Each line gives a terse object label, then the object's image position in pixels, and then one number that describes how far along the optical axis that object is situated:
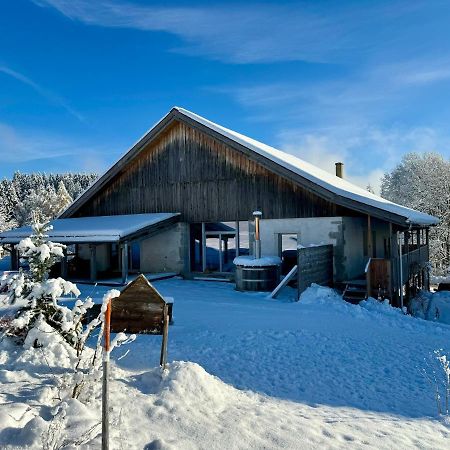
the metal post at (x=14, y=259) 20.68
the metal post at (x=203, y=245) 19.19
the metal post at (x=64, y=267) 17.92
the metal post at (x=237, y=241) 18.38
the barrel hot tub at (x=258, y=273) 15.24
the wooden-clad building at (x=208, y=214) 16.38
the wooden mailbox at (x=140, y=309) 6.85
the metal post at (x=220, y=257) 19.00
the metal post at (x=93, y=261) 16.81
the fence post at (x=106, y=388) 3.92
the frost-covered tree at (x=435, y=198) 36.28
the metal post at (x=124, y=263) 16.30
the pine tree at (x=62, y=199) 58.56
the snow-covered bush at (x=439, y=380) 6.25
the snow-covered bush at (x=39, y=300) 6.82
